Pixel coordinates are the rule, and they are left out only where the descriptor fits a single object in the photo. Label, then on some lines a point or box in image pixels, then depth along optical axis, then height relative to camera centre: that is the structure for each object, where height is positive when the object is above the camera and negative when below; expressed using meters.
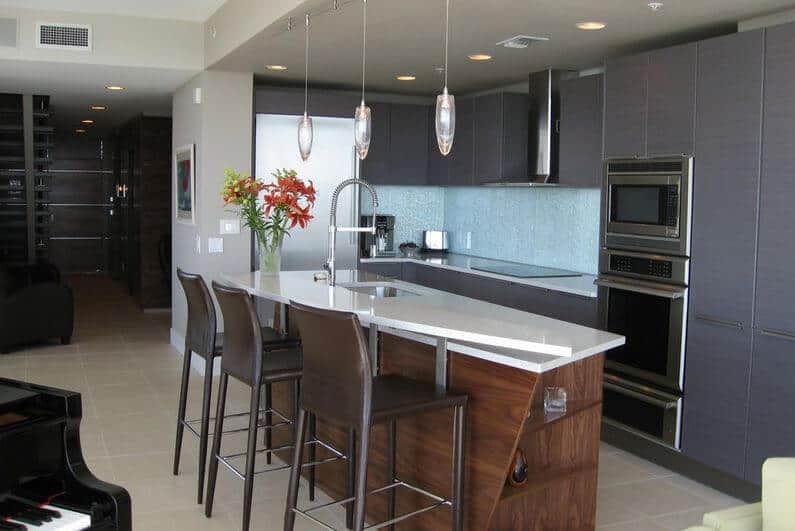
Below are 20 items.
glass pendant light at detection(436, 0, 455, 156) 3.61 +0.39
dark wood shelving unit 8.27 +0.24
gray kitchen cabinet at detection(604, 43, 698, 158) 4.57 +0.63
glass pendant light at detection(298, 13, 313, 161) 5.00 +0.43
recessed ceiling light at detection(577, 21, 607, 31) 4.73 +1.06
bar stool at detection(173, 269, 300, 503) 4.25 -0.71
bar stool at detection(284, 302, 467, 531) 3.06 -0.73
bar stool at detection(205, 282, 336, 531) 3.77 -0.74
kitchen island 3.11 -0.77
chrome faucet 4.68 -0.15
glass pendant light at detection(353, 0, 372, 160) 4.39 +0.42
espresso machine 7.64 -0.30
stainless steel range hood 6.15 +0.63
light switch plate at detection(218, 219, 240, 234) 6.97 -0.18
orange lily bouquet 5.12 +0.01
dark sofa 7.67 -0.99
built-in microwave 4.57 +0.04
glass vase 5.27 -0.34
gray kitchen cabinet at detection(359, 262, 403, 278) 7.49 -0.55
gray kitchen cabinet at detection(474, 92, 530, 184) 6.88 +0.62
